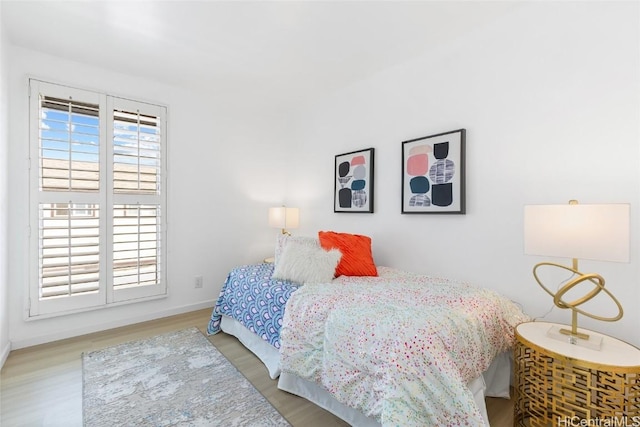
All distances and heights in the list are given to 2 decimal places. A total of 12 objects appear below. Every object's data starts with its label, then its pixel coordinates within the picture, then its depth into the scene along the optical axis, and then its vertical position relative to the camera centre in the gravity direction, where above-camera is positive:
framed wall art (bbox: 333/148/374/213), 3.09 +0.34
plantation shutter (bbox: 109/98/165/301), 2.87 +0.13
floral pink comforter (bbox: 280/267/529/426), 1.26 -0.65
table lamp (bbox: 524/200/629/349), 1.35 -0.10
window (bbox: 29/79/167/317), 2.53 +0.11
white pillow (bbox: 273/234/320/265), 2.59 -0.25
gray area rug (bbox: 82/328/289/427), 1.67 -1.13
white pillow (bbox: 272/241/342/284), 2.26 -0.40
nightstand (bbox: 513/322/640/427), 1.31 -0.78
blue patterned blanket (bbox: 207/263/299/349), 2.09 -0.69
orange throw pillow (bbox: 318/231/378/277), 2.50 -0.34
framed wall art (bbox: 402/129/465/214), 2.37 +0.34
